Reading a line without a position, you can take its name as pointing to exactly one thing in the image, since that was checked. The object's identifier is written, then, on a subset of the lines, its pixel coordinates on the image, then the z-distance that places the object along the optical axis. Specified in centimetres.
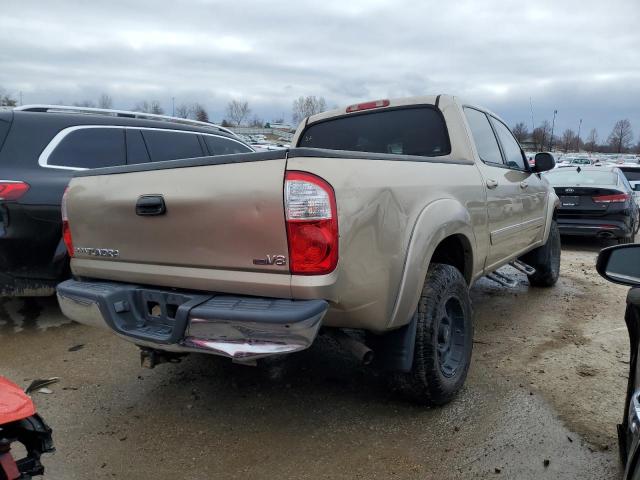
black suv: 414
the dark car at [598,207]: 848
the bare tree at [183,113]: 7550
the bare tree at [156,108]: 7189
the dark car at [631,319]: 152
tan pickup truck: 229
